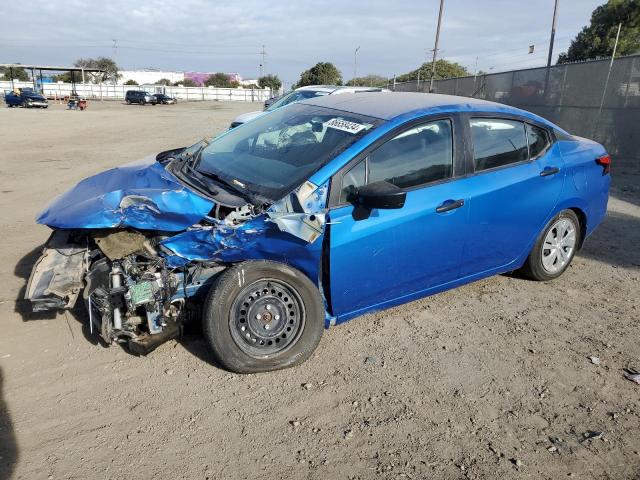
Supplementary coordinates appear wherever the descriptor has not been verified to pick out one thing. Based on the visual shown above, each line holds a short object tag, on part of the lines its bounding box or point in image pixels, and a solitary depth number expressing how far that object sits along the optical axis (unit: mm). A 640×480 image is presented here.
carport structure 52938
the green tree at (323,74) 65625
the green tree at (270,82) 94931
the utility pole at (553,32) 26438
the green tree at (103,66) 90875
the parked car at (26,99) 41250
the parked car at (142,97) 51938
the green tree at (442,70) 61091
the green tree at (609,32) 32531
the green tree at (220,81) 101750
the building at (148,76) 112588
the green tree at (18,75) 87375
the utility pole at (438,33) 35188
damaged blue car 3178
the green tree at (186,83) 104175
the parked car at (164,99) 53409
